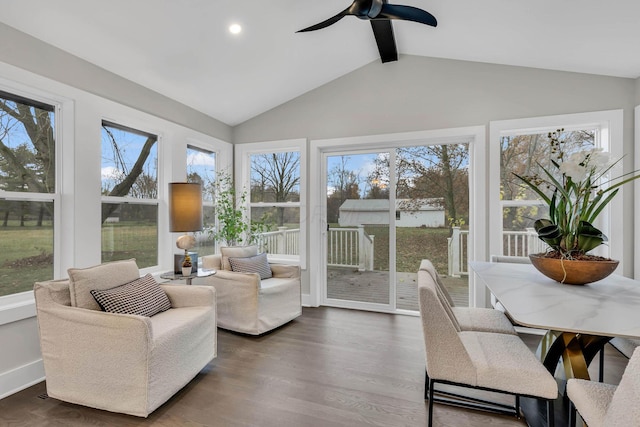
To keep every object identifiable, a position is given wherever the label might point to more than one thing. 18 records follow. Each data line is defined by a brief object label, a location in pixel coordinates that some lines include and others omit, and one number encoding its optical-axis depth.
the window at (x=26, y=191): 2.23
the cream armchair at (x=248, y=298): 3.01
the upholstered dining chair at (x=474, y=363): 1.44
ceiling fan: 1.88
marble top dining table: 1.18
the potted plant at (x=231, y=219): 4.04
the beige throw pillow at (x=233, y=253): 3.41
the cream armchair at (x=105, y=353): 1.79
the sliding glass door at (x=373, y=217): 3.87
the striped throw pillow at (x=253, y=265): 3.37
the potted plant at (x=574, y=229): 1.71
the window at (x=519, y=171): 3.18
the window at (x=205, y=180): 3.93
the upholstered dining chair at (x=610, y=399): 0.85
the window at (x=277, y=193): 4.20
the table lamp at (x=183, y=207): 2.75
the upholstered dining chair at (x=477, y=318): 2.00
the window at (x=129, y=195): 2.90
